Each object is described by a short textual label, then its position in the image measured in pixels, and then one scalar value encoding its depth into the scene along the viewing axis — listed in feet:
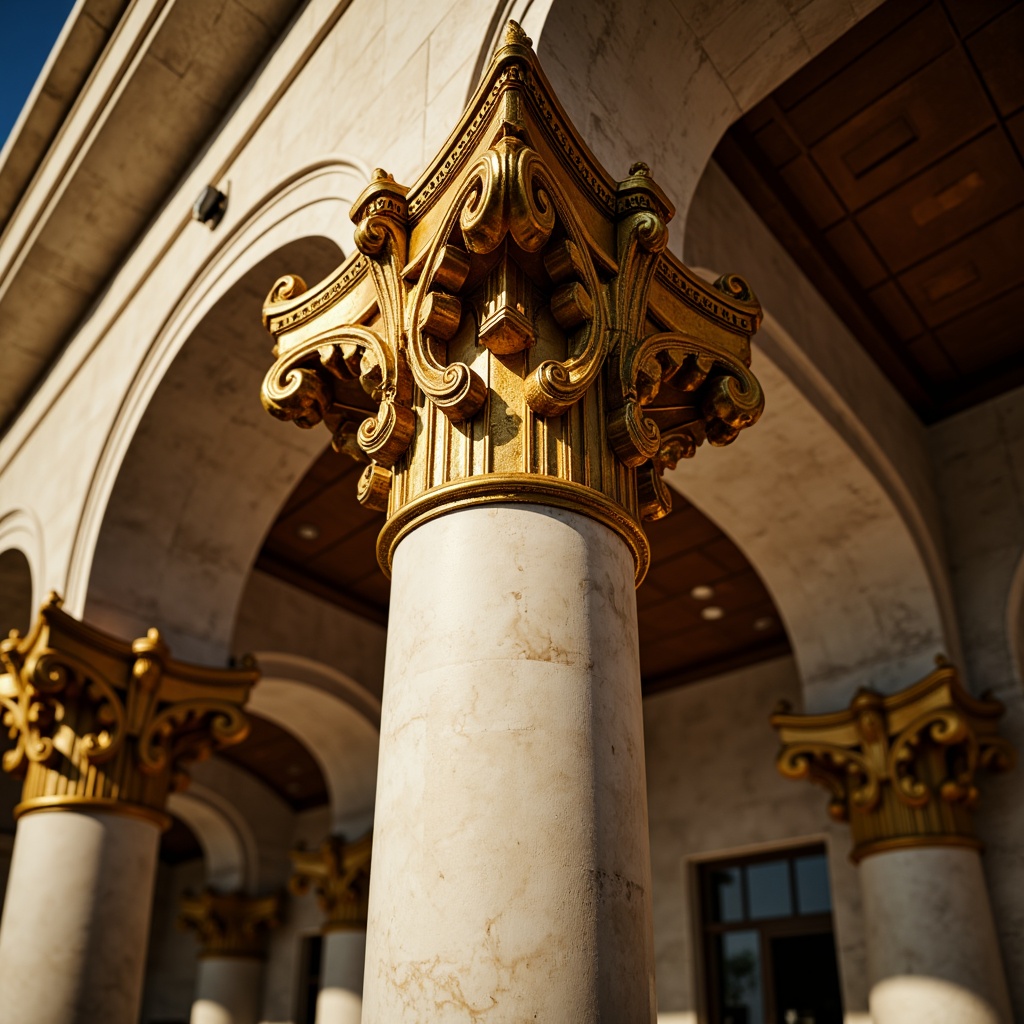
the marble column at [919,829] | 17.74
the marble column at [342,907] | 30.94
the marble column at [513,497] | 7.18
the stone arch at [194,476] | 18.11
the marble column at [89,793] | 15.01
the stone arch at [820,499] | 17.49
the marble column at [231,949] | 42.14
